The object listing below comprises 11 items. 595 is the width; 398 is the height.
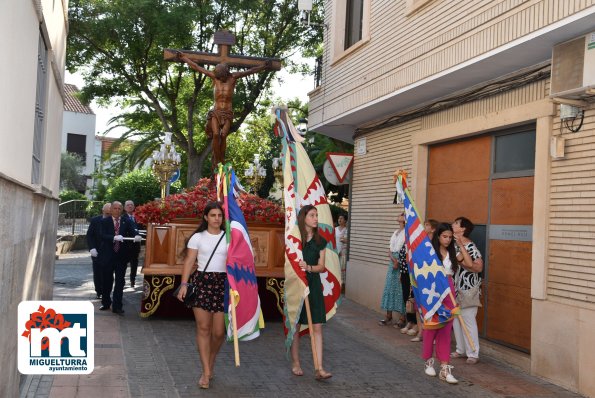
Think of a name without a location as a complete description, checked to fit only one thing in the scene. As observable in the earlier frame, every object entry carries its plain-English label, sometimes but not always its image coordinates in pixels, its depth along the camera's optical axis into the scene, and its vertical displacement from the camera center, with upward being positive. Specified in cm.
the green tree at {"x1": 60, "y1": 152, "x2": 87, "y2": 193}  5128 +216
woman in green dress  746 -59
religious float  1068 -53
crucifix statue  1292 +258
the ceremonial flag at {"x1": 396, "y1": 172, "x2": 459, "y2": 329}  770 -62
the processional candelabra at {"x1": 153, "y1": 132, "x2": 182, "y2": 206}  1855 +120
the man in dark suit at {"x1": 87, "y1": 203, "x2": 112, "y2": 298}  1184 -54
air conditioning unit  715 +166
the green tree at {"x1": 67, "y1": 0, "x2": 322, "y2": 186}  2211 +542
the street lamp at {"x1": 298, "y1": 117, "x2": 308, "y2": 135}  2113 +296
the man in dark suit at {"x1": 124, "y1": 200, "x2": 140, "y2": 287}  1340 -91
